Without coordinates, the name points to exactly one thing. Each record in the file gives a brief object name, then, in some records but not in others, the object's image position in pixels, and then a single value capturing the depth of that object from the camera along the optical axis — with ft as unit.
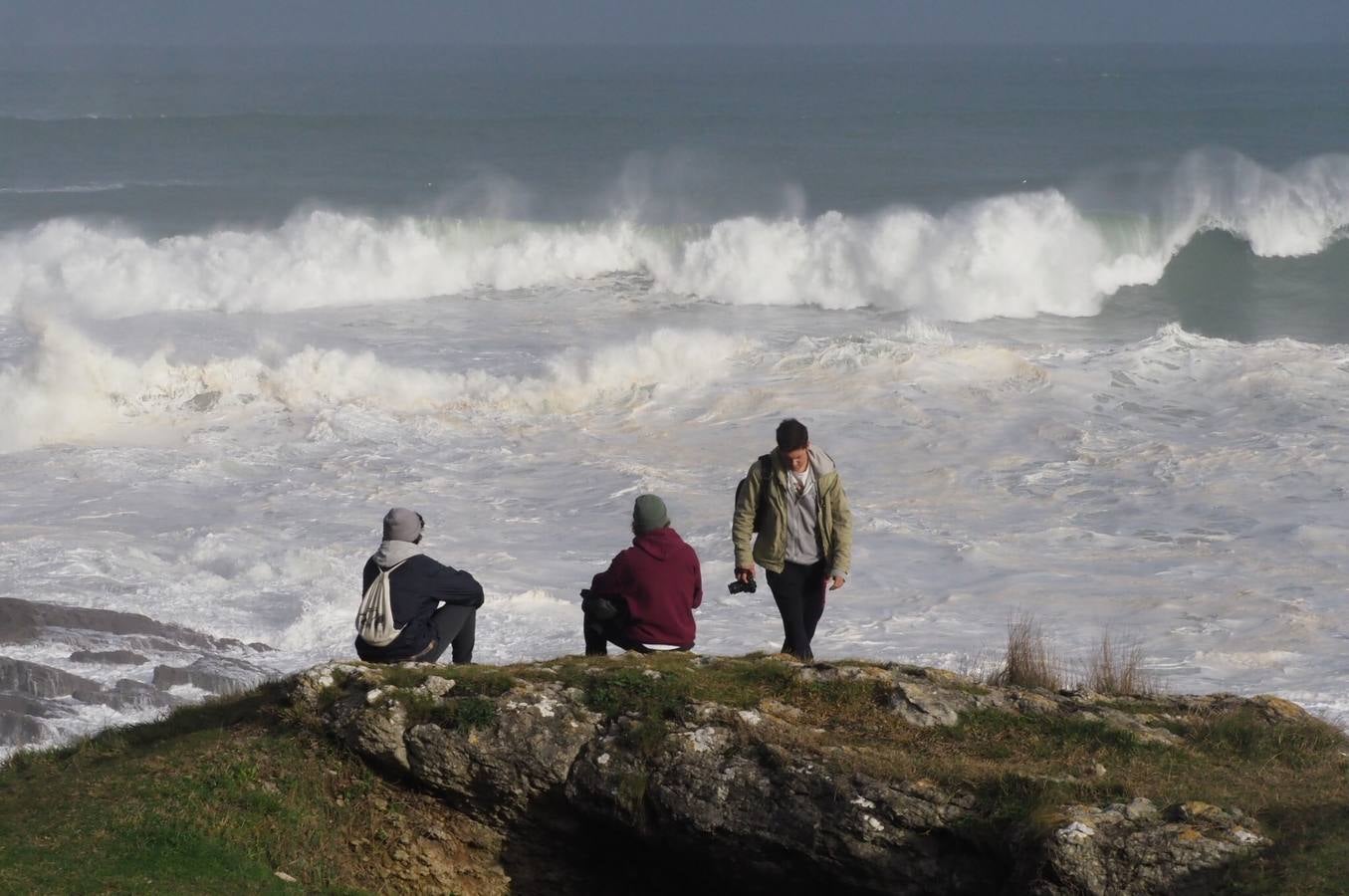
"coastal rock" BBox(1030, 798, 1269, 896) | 35.99
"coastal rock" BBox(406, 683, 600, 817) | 43.45
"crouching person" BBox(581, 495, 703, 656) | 49.26
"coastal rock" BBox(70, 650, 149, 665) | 73.51
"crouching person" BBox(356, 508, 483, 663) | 48.21
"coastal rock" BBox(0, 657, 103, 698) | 68.49
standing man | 50.57
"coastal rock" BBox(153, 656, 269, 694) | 71.20
